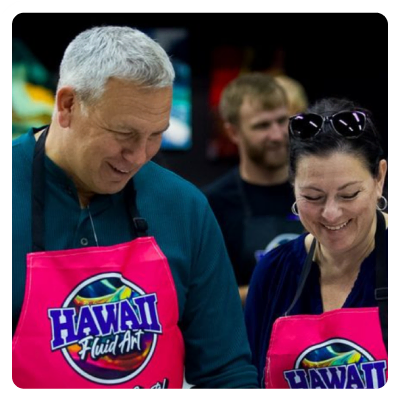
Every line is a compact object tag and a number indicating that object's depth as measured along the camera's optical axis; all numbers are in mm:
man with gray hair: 2081
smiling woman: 2220
